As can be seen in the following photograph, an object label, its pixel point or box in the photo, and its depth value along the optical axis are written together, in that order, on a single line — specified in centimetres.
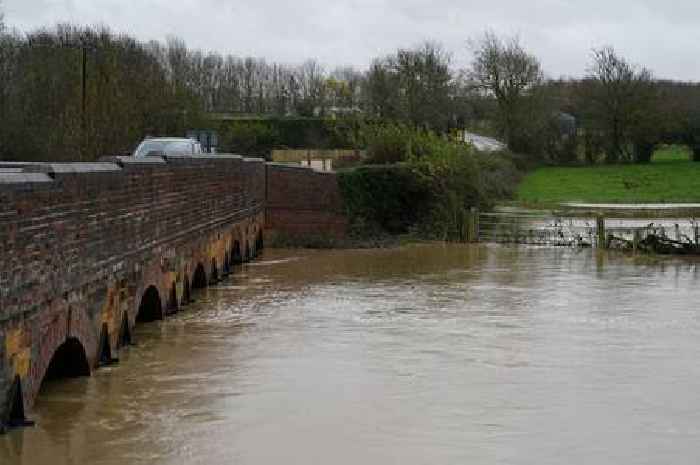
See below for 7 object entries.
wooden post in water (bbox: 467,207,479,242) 3659
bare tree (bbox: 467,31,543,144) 6588
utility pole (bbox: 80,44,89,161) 4031
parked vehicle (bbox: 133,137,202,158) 2953
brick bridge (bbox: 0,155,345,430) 1097
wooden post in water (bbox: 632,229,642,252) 3275
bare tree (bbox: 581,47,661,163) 6494
